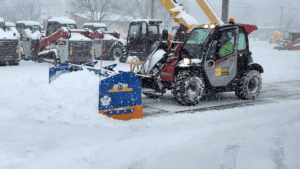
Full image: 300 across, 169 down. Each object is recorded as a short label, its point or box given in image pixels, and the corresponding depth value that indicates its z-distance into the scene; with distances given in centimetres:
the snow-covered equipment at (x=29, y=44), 1750
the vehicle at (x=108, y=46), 1839
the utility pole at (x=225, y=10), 1489
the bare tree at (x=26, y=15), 5624
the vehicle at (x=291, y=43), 3222
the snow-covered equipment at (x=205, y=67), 769
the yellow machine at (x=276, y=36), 4612
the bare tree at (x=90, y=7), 3825
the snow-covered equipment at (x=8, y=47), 1537
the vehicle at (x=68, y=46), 1563
